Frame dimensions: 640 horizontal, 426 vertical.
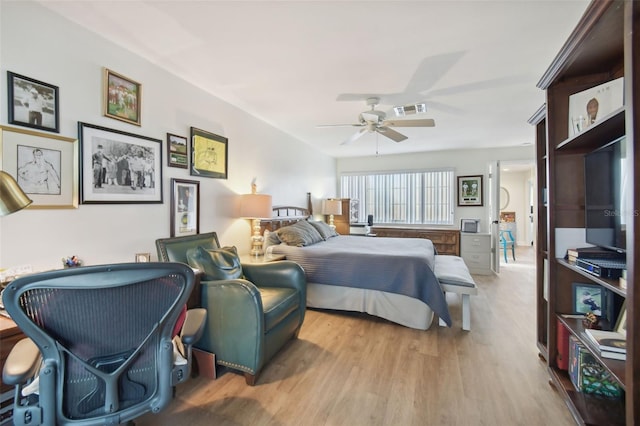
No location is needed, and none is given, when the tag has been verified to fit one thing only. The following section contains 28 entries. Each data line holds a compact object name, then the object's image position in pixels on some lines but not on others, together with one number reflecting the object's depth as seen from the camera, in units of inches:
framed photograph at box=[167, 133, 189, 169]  98.0
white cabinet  200.8
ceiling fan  115.6
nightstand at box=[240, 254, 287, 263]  118.8
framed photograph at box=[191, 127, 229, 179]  107.5
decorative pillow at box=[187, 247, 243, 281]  81.4
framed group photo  74.5
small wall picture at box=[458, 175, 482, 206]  220.7
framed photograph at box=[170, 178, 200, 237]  99.0
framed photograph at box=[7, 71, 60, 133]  61.1
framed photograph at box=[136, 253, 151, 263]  82.9
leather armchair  72.6
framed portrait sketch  60.7
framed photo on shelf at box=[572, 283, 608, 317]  67.0
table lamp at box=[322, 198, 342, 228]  215.3
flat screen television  53.6
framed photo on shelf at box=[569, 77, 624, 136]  54.7
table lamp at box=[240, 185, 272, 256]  124.2
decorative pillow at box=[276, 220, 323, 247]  138.2
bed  107.9
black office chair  34.9
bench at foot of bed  107.2
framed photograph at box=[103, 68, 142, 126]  78.7
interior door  205.3
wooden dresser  212.4
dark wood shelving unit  38.8
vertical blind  232.8
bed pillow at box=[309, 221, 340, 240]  165.2
